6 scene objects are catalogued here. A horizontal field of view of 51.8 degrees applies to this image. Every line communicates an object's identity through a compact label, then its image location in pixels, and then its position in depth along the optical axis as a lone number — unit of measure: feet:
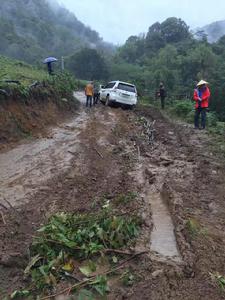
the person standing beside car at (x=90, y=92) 37.79
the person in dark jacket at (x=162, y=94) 42.09
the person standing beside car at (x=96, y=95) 39.89
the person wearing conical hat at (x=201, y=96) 24.74
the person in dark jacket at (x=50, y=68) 43.15
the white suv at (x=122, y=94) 36.24
